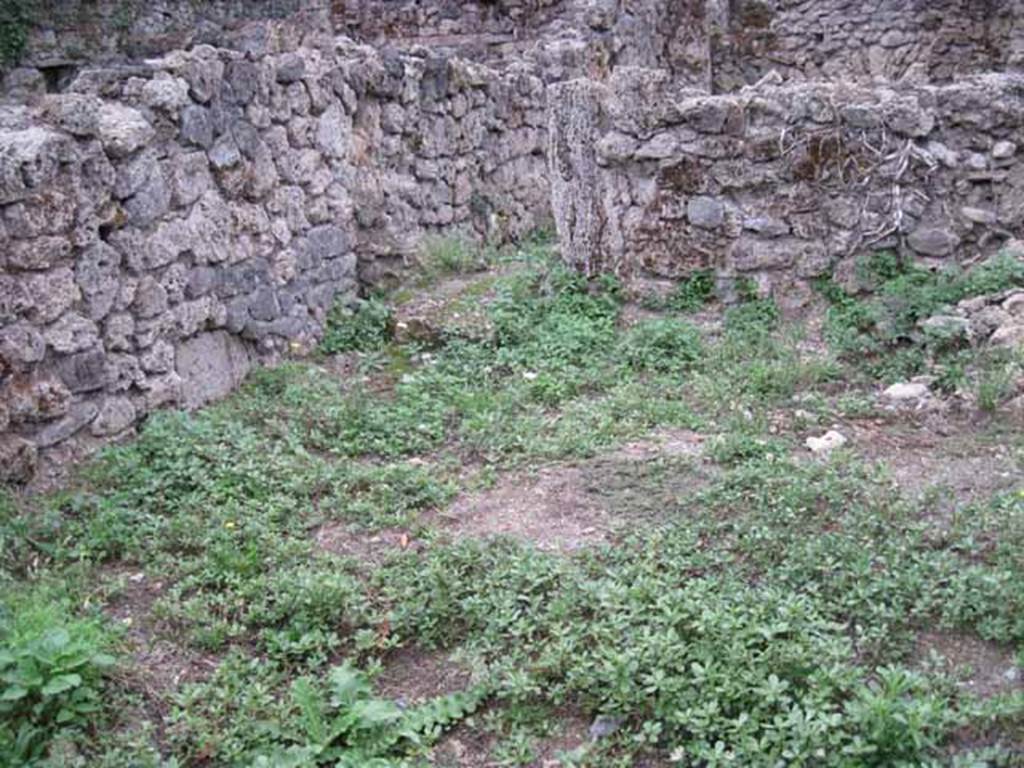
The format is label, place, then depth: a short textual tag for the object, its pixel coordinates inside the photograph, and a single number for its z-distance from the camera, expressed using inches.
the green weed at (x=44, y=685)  118.0
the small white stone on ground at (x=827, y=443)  183.9
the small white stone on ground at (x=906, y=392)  203.0
